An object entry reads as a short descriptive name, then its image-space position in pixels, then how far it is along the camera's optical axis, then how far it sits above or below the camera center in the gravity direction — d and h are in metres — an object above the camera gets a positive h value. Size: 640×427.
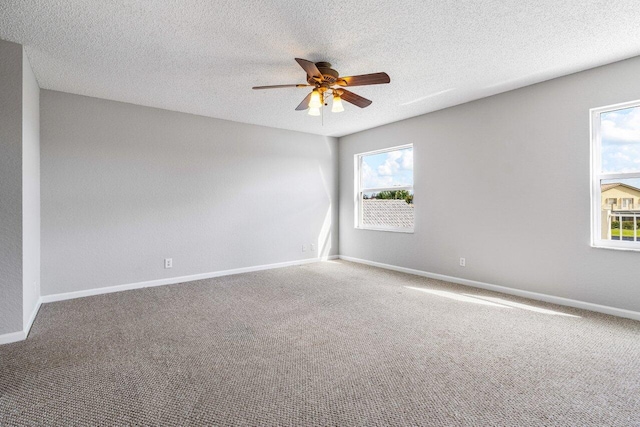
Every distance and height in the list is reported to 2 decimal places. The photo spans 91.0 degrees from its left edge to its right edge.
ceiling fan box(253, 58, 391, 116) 2.53 +1.11
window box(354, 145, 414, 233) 5.00 +0.37
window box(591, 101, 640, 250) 2.94 +0.33
